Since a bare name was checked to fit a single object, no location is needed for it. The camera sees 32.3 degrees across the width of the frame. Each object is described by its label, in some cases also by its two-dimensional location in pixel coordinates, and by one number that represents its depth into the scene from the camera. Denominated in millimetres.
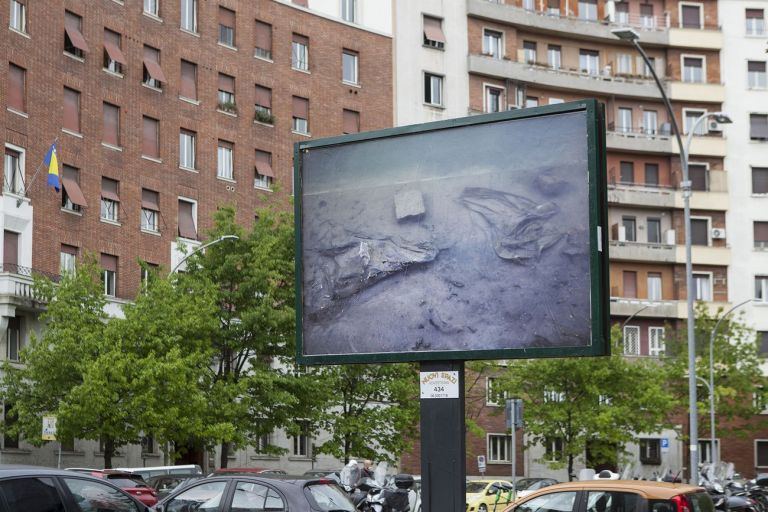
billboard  15188
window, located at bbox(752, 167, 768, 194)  69312
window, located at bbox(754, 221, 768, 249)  68881
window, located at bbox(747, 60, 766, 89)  70188
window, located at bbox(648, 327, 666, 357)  65938
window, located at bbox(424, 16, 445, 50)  63969
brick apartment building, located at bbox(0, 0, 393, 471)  44344
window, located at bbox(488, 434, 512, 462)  63219
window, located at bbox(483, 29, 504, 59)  66062
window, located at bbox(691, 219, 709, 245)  68062
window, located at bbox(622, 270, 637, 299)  66319
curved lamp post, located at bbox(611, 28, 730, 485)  32312
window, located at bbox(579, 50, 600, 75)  68812
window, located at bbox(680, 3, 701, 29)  70562
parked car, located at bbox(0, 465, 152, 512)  12844
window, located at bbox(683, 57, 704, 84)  69875
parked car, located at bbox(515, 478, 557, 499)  36750
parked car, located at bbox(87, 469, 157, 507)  26172
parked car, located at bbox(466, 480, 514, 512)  33875
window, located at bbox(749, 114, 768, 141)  69500
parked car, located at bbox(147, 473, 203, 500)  28123
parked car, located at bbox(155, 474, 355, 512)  16762
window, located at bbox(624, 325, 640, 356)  66062
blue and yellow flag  43125
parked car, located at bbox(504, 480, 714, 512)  16297
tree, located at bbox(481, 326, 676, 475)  53812
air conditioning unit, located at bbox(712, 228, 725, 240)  67750
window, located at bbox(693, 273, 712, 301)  67562
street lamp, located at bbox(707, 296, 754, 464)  55562
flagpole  43500
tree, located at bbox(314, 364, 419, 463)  45500
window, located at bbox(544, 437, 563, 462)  55406
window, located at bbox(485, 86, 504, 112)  65375
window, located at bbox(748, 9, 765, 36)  70625
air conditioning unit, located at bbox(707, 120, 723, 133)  68812
